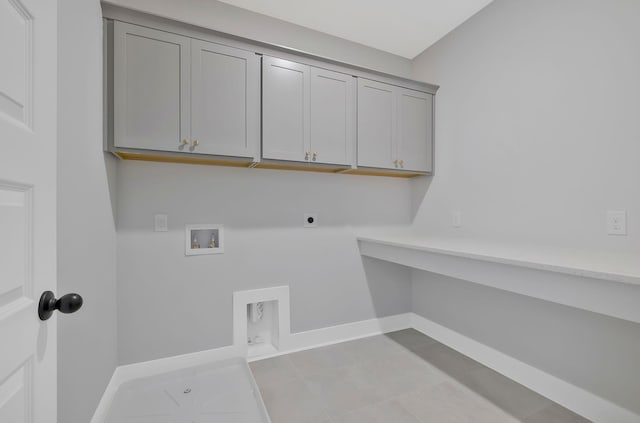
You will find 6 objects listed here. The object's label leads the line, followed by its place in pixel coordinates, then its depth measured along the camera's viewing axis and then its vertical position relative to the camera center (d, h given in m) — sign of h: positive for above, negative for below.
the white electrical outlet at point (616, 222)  1.44 -0.06
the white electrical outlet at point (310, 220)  2.35 -0.08
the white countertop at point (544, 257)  1.07 -0.23
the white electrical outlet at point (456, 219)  2.32 -0.07
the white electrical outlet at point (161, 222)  1.90 -0.08
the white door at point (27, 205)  0.53 +0.01
